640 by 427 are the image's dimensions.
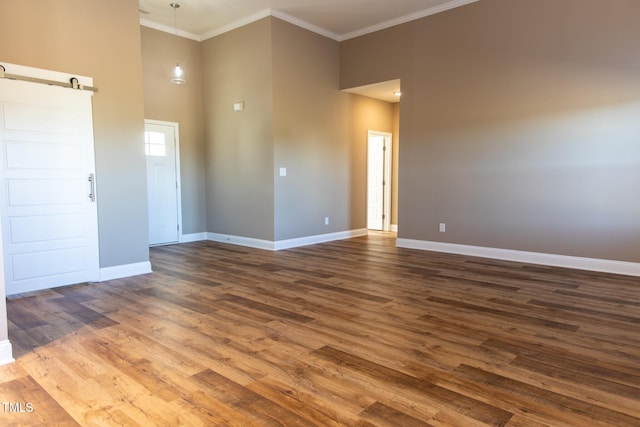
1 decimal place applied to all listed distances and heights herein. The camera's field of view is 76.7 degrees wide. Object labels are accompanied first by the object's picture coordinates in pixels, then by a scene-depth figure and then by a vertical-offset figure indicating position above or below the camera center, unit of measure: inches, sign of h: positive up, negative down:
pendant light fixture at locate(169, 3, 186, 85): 237.5 +59.1
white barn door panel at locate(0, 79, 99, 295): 151.2 -4.3
